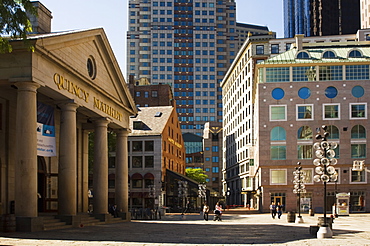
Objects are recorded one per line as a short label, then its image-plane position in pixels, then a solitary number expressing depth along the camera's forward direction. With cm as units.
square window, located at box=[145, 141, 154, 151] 8269
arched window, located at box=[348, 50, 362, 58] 8390
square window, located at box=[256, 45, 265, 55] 11112
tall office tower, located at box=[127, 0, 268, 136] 19262
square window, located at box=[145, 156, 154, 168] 8269
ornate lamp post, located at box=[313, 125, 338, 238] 2948
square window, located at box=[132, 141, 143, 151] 8312
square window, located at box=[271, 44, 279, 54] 11269
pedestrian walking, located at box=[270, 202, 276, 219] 5826
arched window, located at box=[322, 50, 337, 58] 8444
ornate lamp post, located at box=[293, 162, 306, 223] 5256
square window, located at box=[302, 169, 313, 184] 8162
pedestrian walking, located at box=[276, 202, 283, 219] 5862
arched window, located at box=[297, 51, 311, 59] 8431
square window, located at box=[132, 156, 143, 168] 8331
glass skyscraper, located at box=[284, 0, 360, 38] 19712
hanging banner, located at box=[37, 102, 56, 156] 3212
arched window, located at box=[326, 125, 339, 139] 8181
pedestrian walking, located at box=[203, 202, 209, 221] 5334
